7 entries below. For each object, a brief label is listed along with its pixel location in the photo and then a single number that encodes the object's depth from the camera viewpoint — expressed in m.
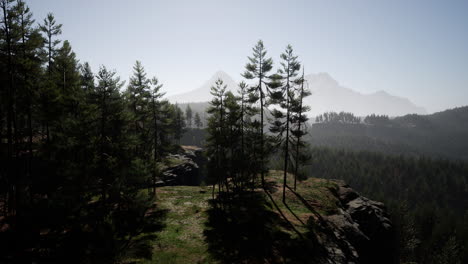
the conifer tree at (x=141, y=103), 24.02
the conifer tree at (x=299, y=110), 24.23
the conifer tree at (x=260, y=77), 25.27
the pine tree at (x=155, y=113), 24.92
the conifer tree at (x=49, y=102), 16.66
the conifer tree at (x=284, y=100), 23.58
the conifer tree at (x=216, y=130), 24.19
